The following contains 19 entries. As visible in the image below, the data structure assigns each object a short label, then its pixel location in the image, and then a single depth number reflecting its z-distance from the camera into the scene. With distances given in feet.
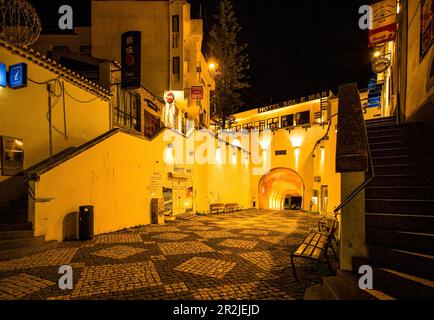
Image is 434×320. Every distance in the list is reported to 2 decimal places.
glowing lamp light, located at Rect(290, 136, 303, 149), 81.41
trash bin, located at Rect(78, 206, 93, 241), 28.30
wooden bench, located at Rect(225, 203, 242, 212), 71.29
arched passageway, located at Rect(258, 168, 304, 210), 89.04
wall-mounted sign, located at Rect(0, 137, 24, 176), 27.48
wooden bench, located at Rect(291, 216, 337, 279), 17.87
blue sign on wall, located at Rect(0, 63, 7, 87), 27.02
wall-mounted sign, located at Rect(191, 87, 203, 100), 69.36
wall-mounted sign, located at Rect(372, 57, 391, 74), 43.47
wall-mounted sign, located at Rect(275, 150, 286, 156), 84.87
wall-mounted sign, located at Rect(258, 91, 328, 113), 100.33
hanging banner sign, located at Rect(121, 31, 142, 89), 45.98
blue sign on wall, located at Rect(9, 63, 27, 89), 27.78
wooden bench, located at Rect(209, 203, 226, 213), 65.31
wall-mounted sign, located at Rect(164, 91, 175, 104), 63.26
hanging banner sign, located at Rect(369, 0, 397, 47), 35.96
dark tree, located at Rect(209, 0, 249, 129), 103.19
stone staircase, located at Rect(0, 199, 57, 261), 21.75
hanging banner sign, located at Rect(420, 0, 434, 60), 21.94
